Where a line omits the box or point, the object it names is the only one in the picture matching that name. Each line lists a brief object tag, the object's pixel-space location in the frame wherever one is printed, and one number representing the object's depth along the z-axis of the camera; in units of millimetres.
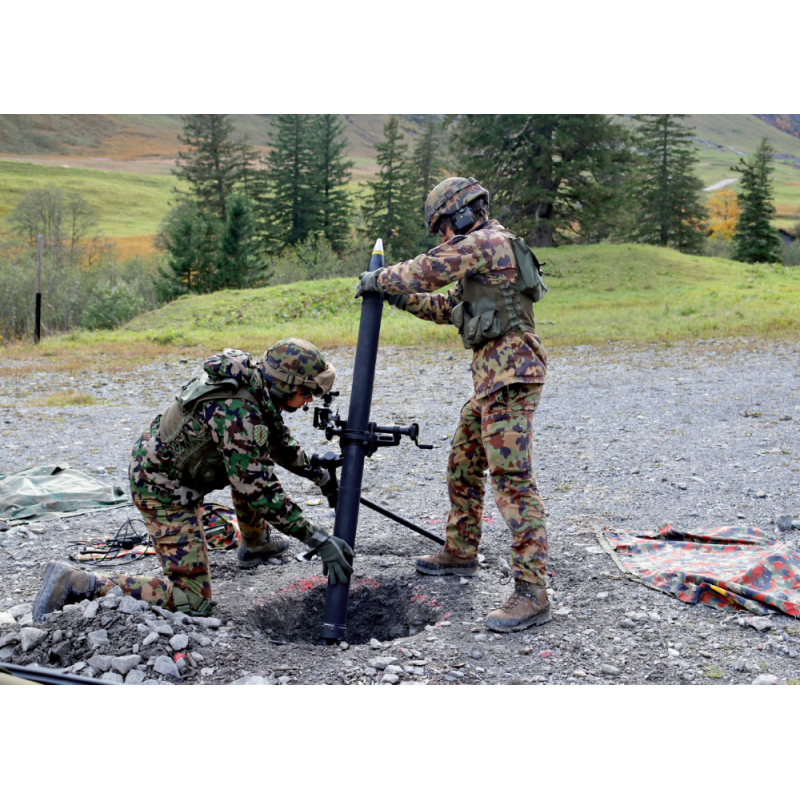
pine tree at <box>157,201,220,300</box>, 33344
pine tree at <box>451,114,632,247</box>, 28281
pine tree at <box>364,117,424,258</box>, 44750
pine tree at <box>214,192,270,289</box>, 33219
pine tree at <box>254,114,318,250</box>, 46500
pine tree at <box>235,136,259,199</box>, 49406
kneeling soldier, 3562
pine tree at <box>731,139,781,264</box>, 40906
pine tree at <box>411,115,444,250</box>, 49906
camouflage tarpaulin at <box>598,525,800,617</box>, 3820
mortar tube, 3986
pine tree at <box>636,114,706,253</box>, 42562
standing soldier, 3764
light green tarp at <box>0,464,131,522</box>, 5742
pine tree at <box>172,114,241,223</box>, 48938
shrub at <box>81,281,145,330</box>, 24688
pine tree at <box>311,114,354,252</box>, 47094
